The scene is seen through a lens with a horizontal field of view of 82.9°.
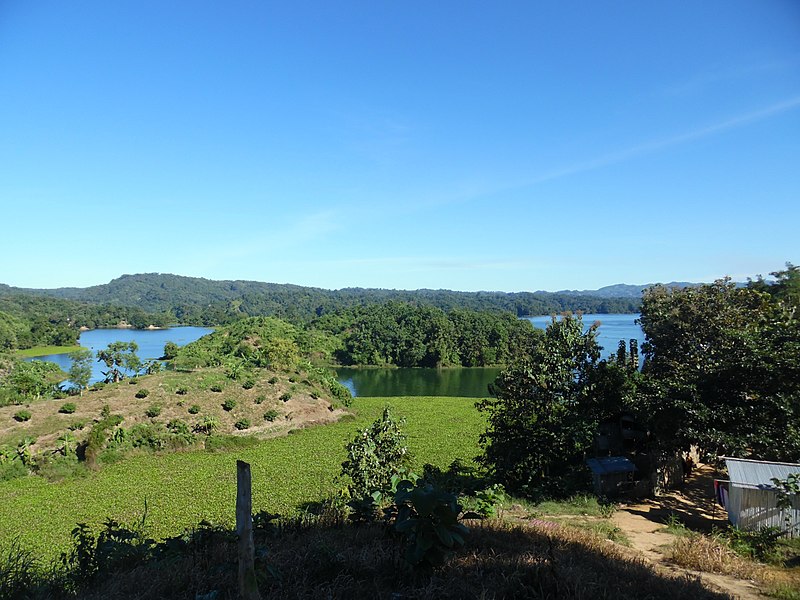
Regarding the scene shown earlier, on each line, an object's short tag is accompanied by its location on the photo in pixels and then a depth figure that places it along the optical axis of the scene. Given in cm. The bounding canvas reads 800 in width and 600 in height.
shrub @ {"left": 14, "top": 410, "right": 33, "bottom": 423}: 2323
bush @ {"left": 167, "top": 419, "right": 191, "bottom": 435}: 2552
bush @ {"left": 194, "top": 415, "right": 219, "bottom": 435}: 2647
